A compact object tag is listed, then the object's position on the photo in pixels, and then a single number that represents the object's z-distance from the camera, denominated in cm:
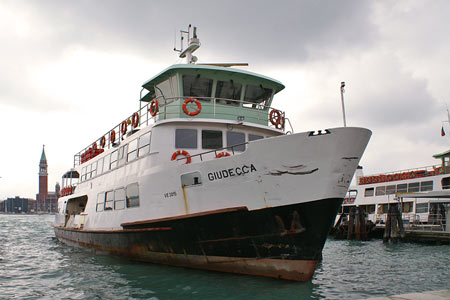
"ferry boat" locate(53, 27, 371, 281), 872
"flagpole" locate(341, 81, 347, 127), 906
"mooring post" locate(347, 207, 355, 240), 2711
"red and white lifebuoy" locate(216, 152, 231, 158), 1098
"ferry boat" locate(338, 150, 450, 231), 2597
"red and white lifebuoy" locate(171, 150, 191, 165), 1095
